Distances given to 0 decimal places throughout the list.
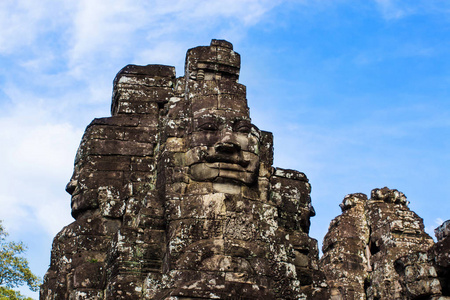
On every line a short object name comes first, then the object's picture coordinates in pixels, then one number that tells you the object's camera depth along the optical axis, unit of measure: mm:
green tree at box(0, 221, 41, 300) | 25188
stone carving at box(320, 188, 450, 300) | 14992
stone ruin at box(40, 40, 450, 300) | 9000
